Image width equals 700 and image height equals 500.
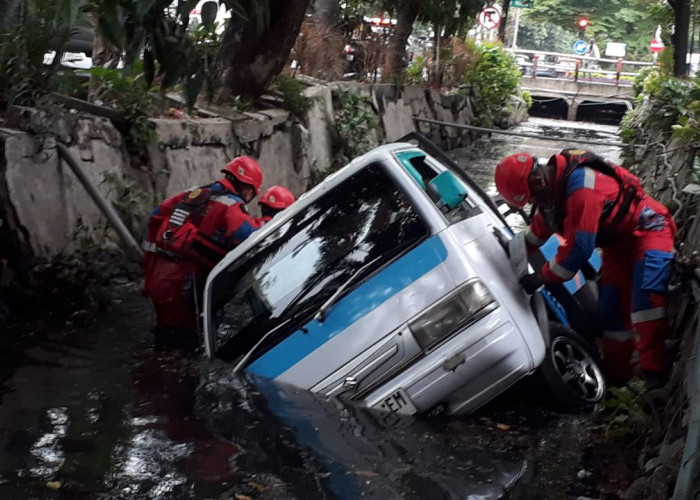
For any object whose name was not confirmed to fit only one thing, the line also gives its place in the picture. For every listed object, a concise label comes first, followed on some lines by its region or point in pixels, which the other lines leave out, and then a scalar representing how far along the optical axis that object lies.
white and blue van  5.29
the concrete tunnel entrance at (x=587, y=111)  35.91
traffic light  49.28
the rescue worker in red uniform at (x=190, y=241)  7.11
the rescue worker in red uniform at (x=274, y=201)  7.79
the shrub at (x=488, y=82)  24.72
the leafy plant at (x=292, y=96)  12.72
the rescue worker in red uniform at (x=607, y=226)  5.80
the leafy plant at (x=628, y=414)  5.17
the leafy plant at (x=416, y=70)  21.28
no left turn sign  31.86
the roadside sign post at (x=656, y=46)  39.14
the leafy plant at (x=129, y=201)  9.34
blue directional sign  46.50
